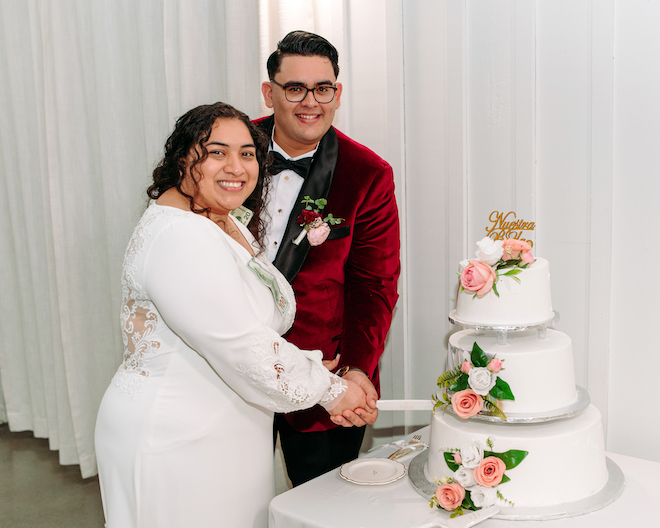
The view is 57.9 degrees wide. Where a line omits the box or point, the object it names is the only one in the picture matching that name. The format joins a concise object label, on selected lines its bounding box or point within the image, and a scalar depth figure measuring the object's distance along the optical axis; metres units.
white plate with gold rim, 1.63
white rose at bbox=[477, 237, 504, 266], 1.52
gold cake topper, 1.65
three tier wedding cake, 1.43
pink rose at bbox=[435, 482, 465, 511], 1.42
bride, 1.38
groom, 1.95
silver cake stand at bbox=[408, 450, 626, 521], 1.40
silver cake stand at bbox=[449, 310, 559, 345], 1.48
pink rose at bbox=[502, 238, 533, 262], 1.54
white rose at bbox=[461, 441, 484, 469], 1.43
